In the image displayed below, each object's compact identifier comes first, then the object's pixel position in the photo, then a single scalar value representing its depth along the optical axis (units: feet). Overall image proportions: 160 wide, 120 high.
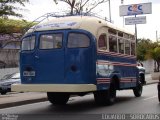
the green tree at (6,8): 68.49
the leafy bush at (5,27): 72.70
